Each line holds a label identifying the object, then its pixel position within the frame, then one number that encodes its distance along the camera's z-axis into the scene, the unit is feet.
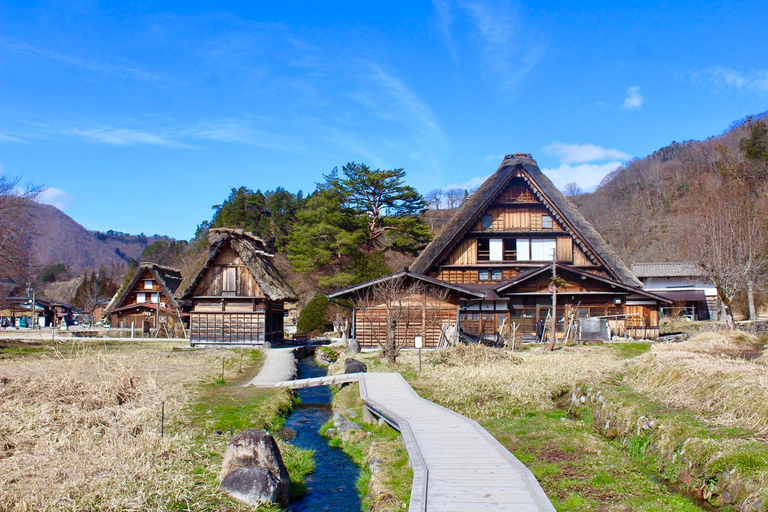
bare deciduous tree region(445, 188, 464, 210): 372.58
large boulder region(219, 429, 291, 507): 27.61
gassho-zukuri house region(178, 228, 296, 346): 111.75
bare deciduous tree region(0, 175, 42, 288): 96.42
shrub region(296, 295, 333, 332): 136.77
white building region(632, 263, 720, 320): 172.76
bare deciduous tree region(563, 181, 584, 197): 384.90
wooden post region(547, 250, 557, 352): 82.67
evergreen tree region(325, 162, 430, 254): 157.89
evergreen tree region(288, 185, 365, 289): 155.22
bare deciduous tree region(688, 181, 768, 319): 111.24
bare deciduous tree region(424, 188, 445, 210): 352.24
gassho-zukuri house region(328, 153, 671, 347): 98.07
